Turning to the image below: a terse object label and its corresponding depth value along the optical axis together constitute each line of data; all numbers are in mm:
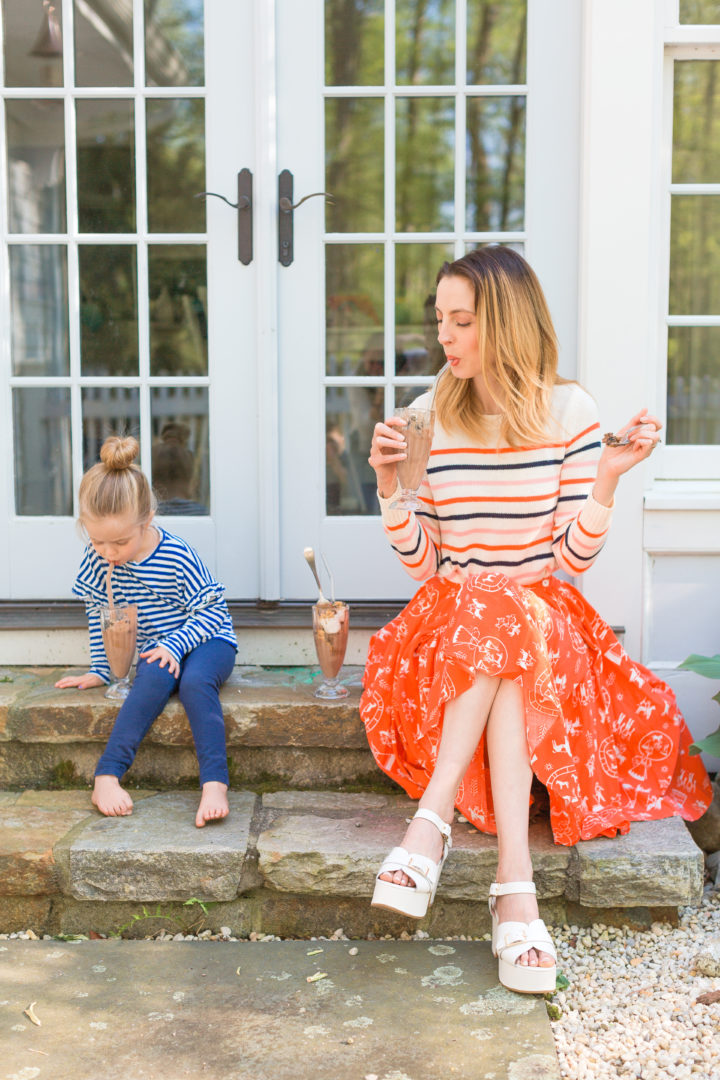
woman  2035
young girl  2445
